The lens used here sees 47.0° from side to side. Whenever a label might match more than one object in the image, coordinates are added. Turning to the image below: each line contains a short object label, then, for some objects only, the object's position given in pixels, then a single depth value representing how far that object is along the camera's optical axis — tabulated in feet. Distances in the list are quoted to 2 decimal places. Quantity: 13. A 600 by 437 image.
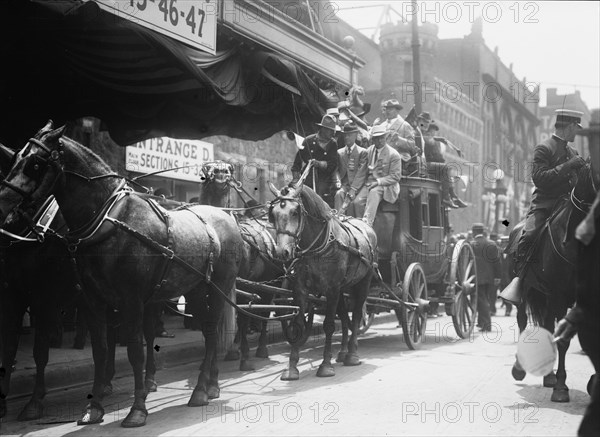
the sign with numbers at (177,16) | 23.52
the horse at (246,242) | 28.50
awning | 23.32
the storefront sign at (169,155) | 44.83
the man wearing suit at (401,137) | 37.76
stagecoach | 34.55
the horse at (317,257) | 25.32
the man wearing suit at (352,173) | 33.88
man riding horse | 23.13
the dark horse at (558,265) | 21.65
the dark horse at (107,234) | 18.02
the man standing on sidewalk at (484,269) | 44.19
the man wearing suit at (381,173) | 34.30
